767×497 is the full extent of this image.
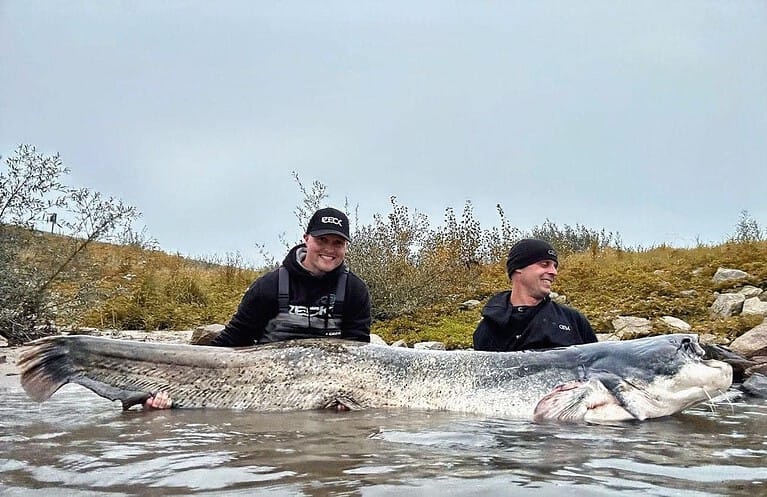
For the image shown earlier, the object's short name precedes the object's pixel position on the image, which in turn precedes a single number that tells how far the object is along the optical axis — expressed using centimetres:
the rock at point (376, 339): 950
